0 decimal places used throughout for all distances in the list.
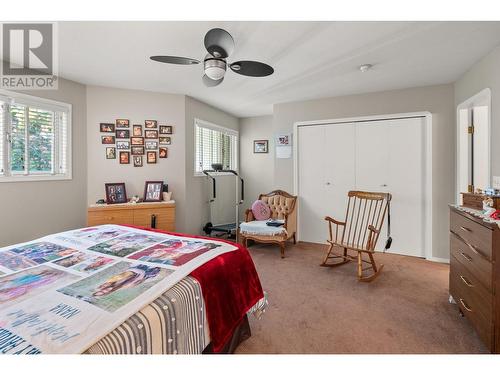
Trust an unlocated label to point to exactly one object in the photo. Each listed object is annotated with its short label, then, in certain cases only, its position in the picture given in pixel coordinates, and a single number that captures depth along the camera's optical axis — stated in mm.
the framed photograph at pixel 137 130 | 3850
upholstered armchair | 3680
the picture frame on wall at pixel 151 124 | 3904
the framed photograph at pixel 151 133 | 3914
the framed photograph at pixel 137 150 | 3861
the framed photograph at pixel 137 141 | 3848
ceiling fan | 1877
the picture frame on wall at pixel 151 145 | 3930
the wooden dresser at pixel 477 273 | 1562
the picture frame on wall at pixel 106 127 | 3686
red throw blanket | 1359
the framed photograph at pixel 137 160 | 3881
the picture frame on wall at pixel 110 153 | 3738
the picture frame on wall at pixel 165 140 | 3993
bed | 877
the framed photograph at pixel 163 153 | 3996
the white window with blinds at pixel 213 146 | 4586
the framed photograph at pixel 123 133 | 3771
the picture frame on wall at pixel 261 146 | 5586
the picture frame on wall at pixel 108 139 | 3706
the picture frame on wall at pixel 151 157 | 3939
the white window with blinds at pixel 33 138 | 2844
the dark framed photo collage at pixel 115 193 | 3604
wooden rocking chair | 2924
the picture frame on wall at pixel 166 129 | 3980
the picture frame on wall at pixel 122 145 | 3785
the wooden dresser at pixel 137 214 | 3324
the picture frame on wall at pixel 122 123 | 3762
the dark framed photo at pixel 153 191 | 3852
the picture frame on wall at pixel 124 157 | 3809
